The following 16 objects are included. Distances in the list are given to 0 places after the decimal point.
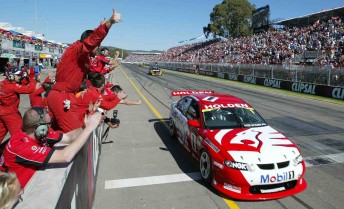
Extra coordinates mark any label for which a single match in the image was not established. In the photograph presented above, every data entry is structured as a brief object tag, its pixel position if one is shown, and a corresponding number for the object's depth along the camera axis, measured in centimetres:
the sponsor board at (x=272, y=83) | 2489
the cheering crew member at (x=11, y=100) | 597
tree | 7606
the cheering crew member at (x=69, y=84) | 414
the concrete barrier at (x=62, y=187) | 227
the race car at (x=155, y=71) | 4119
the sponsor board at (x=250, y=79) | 2954
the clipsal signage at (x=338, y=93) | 1795
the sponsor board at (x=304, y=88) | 2077
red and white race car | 469
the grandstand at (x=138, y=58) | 17076
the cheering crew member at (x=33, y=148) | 285
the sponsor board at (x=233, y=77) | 3350
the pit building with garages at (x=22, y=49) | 2800
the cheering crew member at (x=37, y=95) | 807
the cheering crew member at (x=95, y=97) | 553
